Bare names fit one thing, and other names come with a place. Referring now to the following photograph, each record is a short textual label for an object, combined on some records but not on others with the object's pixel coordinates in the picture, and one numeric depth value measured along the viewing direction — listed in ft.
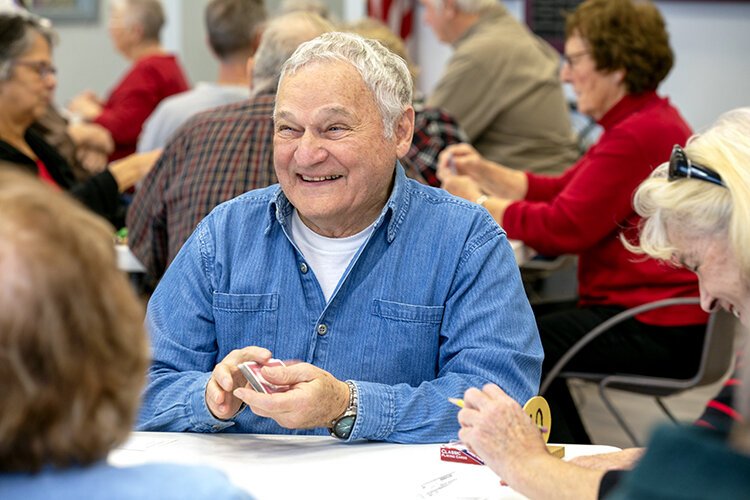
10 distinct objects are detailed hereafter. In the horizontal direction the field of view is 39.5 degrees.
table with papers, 5.36
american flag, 25.68
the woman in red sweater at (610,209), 11.36
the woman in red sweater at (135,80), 19.75
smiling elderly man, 6.60
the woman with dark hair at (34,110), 12.62
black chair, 10.89
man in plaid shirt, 10.18
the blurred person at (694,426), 2.79
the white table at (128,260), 11.70
